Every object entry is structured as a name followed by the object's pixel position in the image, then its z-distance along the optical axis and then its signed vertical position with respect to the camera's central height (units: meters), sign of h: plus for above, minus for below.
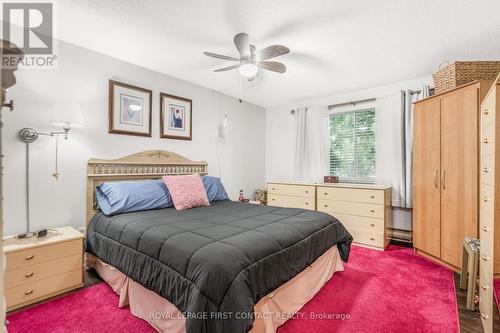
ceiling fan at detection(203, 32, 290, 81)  2.24 +1.08
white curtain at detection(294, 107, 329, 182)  4.46 +0.42
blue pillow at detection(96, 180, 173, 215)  2.49 -0.33
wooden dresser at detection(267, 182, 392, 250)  3.41 -0.59
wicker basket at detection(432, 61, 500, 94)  2.49 +1.01
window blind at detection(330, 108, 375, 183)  4.03 +0.36
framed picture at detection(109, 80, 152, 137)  2.95 +0.73
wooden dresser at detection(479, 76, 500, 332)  1.53 -0.26
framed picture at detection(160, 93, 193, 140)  3.48 +0.74
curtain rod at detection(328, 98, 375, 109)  4.02 +1.11
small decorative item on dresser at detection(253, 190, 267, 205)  4.79 -0.60
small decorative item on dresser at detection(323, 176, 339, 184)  4.14 -0.22
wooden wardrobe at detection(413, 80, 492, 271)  2.45 -0.05
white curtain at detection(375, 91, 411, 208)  3.58 +0.32
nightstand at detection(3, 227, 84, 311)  1.92 -0.86
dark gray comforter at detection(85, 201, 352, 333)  1.31 -0.60
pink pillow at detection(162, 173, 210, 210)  2.81 -0.31
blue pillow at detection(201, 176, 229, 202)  3.35 -0.32
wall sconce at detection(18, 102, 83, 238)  2.30 +0.42
